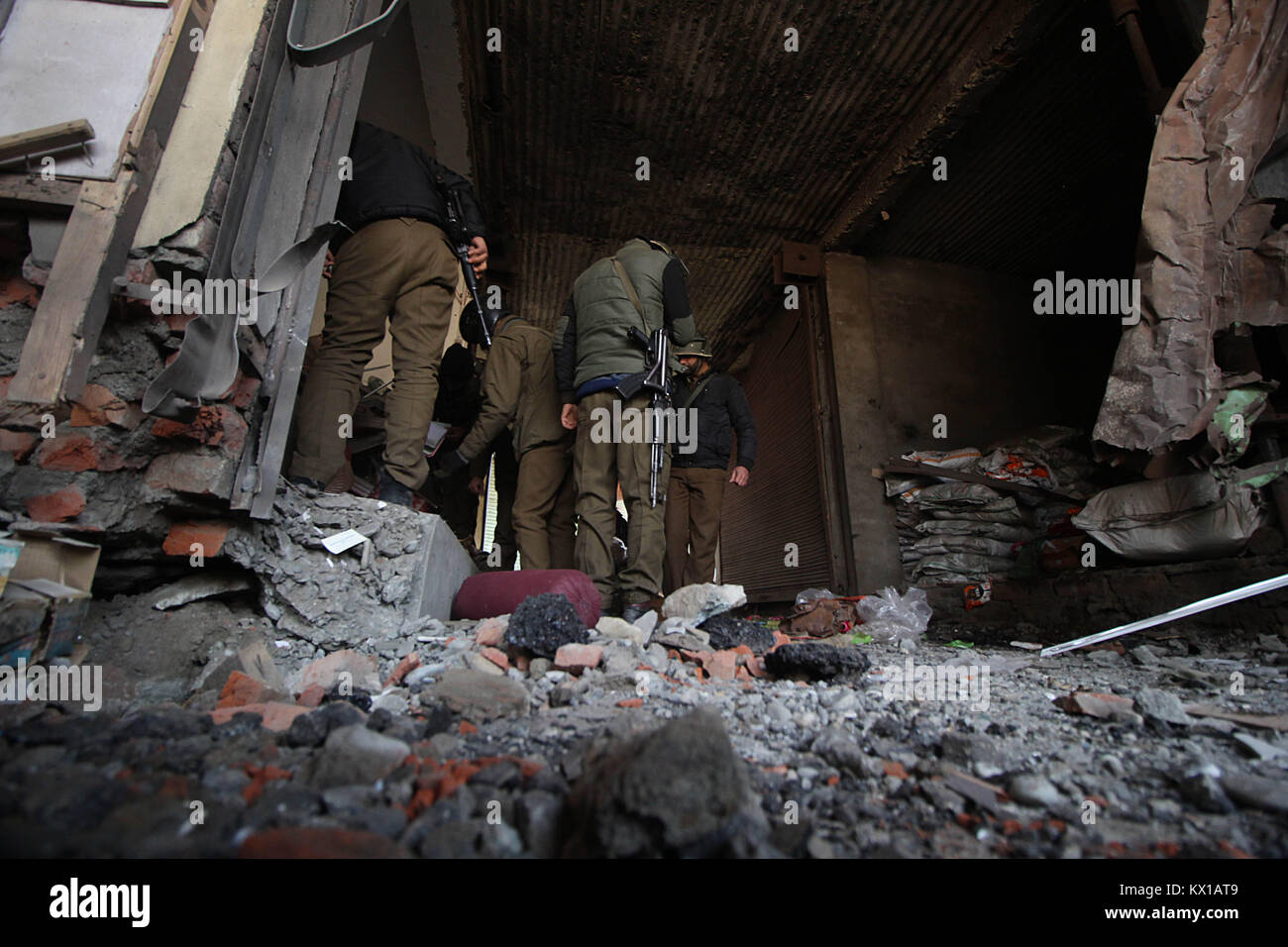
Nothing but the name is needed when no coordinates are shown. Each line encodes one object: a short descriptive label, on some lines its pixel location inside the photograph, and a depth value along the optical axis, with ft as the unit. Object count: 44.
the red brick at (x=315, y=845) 1.87
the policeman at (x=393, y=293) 7.23
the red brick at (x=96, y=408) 4.32
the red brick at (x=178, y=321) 4.64
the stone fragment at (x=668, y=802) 1.96
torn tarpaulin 6.26
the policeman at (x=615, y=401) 8.75
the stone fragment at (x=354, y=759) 2.52
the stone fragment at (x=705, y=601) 6.79
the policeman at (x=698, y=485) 12.63
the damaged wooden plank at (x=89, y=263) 4.09
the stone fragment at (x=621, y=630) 5.81
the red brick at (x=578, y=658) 4.66
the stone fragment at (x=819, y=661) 4.93
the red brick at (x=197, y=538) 4.74
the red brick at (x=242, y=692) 3.85
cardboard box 3.42
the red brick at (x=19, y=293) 4.36
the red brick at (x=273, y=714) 3.29
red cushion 6.35
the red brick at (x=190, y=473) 4.60
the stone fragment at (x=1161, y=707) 3.66
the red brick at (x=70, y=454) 4.19
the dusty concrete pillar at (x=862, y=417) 13.53
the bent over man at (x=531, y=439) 10.45
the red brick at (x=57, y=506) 4.09
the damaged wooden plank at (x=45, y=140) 4.21
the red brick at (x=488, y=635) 5.20
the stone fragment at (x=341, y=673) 4.50
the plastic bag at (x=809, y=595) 12.64
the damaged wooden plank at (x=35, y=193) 4.24
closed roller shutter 15.58
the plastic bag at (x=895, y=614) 10.30
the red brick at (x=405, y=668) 4.68
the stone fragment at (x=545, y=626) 4.91
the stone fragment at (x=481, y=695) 3.68
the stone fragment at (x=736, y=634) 6.24
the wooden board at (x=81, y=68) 4.49
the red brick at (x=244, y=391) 5.16
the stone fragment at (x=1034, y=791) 2.63
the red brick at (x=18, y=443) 4.11
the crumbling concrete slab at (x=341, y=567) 5.34
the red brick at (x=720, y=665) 5.09
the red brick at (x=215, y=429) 4.60
